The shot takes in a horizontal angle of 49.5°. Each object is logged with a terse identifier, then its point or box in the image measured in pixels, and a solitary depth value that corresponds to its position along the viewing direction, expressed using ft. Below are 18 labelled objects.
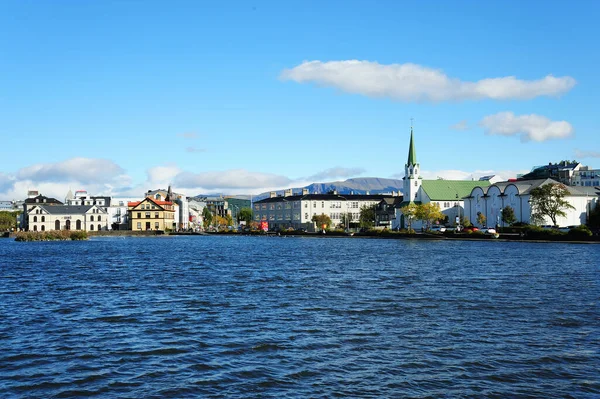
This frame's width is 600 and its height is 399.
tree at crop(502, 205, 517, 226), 394.32
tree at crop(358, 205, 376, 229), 544.54
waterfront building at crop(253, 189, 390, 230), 599.16
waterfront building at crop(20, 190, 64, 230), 565.12
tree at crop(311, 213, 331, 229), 559.79
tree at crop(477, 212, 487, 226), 439.47
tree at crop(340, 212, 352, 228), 550.69
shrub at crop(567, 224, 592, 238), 288.12
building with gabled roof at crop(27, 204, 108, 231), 528.22
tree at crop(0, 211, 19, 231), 591.04
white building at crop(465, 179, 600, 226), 378.12
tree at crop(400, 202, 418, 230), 450.17
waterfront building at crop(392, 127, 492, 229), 522.47
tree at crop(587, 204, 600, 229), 343.05
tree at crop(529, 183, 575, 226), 354.74
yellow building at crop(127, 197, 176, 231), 555.69
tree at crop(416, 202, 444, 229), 442.50
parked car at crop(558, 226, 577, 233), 310.24
